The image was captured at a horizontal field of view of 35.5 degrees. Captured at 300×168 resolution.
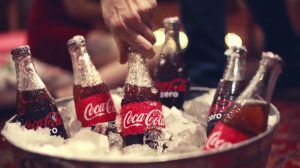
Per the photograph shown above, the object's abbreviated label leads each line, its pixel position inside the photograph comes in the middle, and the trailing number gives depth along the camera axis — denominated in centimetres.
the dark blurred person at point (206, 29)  76
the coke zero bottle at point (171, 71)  94
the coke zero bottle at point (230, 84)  80
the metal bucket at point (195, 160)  54
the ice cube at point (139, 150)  65
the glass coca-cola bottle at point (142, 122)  76
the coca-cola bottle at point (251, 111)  66
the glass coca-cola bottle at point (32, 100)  77
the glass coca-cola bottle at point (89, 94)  82
